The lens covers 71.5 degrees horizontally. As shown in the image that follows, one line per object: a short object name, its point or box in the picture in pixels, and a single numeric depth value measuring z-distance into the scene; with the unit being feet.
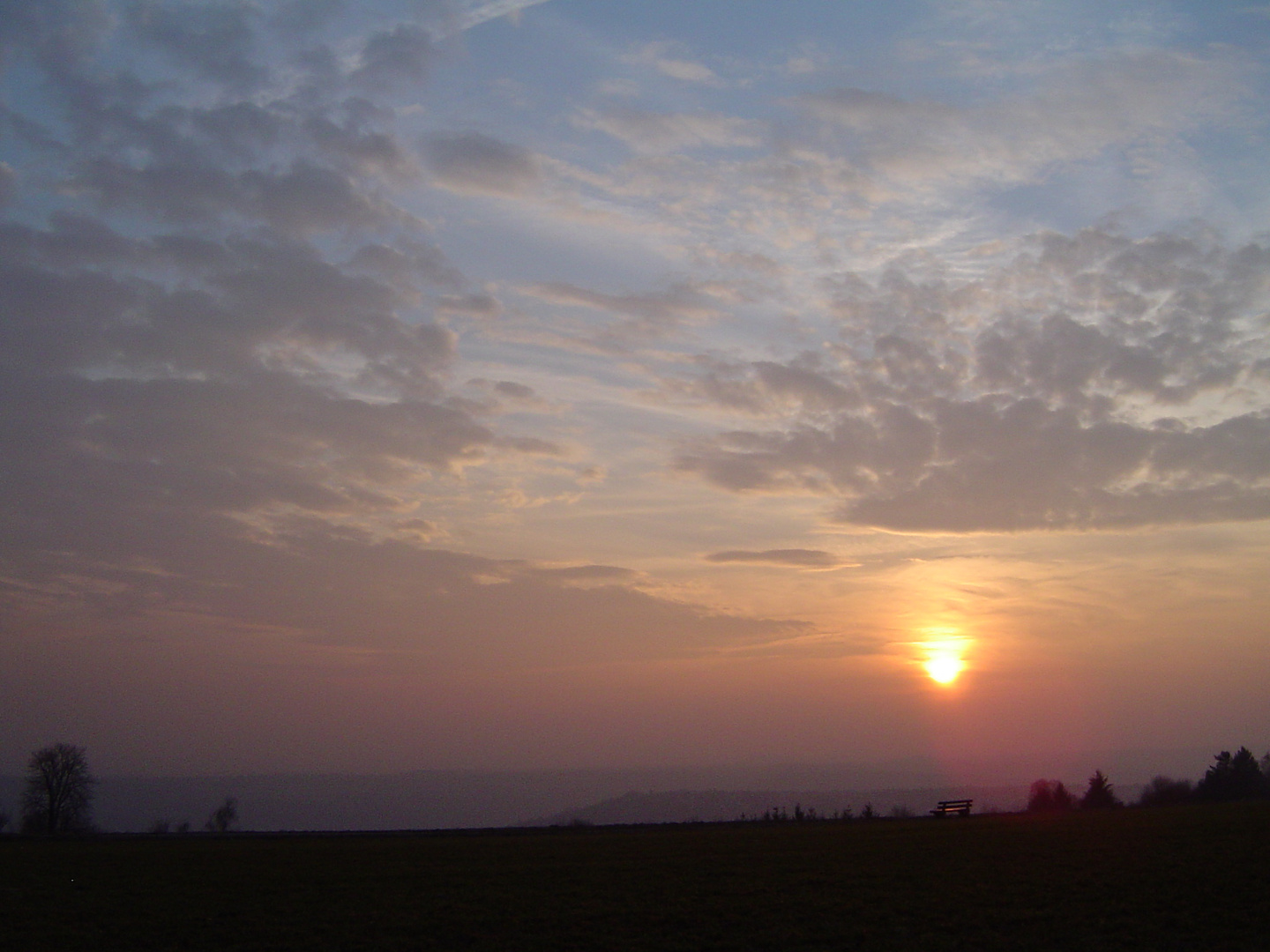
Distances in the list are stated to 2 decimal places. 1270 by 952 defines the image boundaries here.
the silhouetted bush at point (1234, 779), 188.65
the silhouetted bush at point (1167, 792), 189.57
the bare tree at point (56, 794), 246.88
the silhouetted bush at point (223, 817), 266.83
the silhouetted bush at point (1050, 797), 192.92
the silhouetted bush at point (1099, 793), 186.10
